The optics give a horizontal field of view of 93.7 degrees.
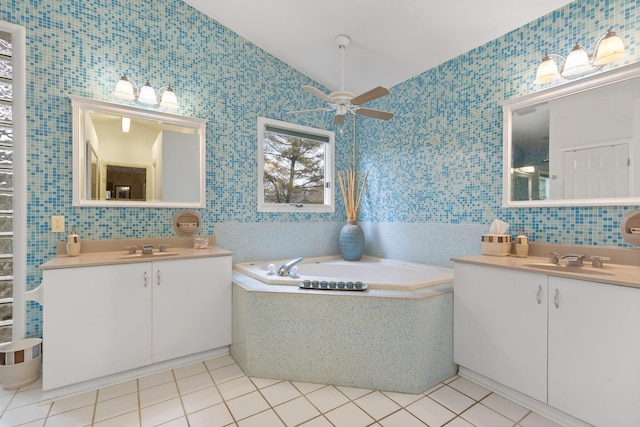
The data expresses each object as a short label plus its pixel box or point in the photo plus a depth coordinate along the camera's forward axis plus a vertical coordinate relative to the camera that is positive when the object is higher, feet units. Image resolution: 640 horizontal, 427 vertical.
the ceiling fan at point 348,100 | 6.91 +2.70
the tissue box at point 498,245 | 7.04 -0.78
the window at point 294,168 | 10.21 +1.60
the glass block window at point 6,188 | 6.72 +0.50
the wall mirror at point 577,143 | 5.77 +1.48
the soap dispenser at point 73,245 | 6.73 -0.78
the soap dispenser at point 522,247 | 6.88 -0.80
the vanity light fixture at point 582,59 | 5.57 +3.04
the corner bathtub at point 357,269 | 8.34 -1.80
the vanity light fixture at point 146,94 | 7.40 +3.02
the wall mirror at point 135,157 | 7.24 +1.42
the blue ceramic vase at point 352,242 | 10.68 -1.11
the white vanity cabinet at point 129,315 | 5.79 -2.26
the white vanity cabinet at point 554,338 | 4.41 -2.19
